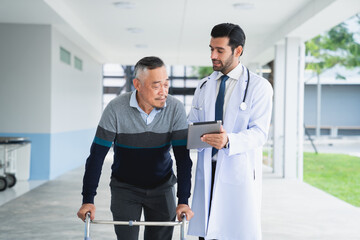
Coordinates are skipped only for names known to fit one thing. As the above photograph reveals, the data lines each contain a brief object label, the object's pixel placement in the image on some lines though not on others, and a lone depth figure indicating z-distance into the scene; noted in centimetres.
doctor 272
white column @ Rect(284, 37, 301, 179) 1045
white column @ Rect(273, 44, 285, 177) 1166
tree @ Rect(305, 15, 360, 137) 1789
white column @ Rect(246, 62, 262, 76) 1583
